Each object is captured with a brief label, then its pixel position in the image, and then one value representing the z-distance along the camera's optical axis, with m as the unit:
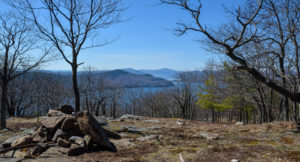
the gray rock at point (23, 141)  5.75
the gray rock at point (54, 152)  4.94
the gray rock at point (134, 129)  9.09
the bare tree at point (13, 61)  10.73
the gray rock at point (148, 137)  7.28
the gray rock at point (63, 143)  5.65
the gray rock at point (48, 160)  4.59
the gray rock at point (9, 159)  4.59
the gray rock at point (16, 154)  5.14
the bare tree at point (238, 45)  6.87
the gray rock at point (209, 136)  7.53
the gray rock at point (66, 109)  9.08
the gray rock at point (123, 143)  6.34
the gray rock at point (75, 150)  5.10
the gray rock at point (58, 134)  6.07
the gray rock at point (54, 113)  8.00
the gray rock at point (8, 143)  6.02
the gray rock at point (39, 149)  5.20
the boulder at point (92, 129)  5.74
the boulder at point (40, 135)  6.18
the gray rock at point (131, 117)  15.66
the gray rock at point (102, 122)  9.43
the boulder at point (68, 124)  6.43
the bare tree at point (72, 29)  9.59
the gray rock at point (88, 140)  5.60
